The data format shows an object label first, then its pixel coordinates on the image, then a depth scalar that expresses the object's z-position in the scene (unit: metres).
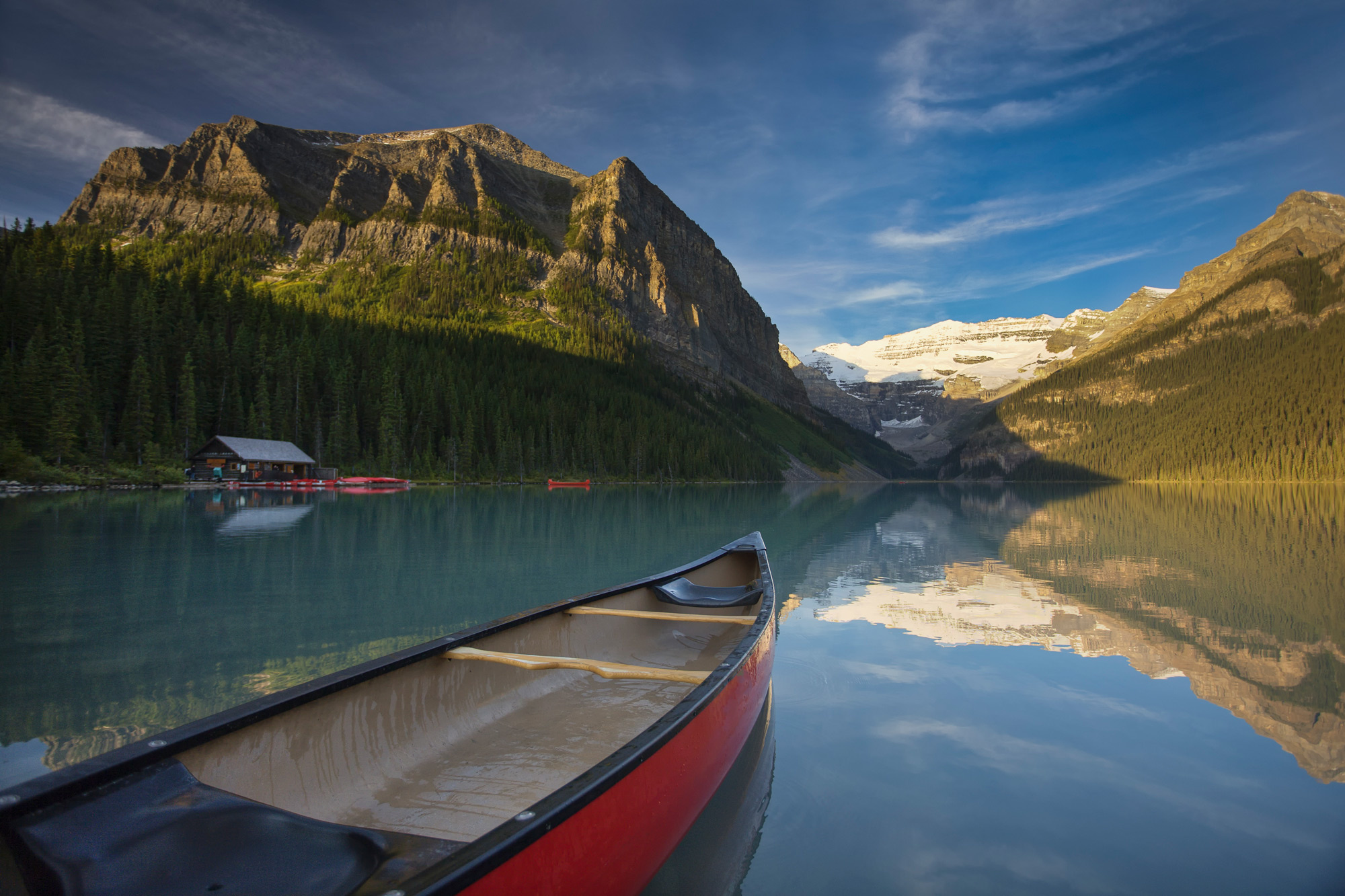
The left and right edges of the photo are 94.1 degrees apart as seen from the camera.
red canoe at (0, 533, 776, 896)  2.70
